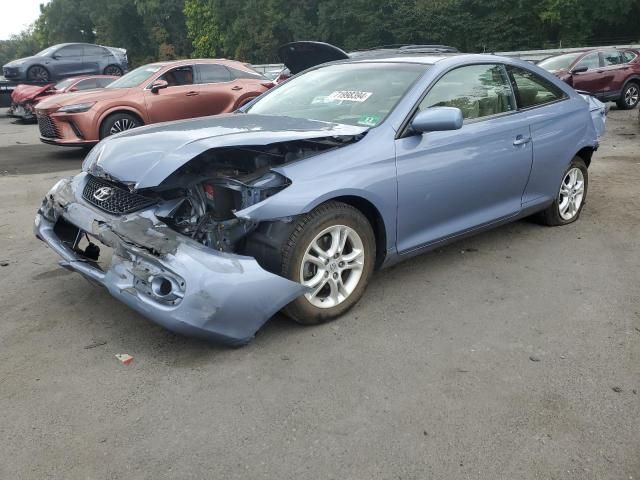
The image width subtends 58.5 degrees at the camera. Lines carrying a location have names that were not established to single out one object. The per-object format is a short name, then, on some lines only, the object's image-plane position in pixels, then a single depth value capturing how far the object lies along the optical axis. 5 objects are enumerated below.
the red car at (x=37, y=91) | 13.38
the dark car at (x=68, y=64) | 16.97
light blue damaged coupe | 3.02
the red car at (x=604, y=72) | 14.16
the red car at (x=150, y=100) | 9.21
